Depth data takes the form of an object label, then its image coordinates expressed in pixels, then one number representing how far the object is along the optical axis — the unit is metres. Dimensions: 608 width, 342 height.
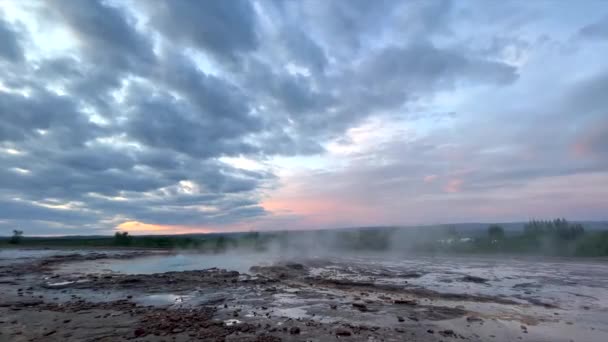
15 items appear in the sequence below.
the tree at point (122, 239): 72.36
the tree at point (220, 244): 55.65
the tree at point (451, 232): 55.04
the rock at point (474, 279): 19.19
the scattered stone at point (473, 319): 10.86
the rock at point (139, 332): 9.20
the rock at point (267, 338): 8.64
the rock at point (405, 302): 13.33
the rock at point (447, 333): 9.34
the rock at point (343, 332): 9.20
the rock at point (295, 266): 25.45
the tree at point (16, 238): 81.34
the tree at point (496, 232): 46.38
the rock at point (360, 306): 12.28
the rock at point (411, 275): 21.39
